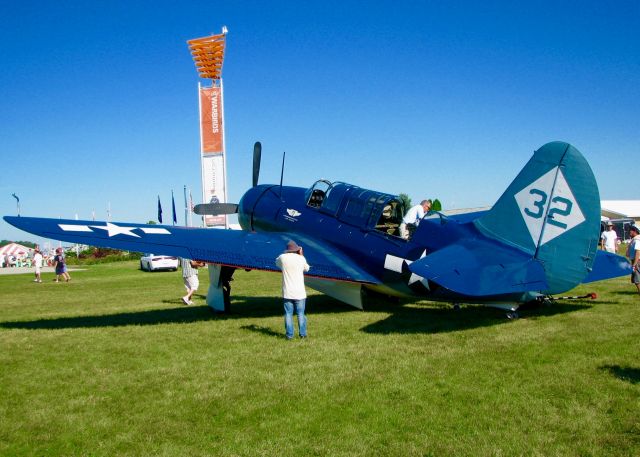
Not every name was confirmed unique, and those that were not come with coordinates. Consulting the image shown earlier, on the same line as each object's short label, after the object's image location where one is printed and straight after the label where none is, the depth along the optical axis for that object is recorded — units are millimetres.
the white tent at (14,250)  65206
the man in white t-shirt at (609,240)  17406
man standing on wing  9094
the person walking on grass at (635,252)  11101
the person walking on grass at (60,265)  23219
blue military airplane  7281
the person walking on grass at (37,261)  24078
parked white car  29984
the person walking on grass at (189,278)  13209
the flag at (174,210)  36469
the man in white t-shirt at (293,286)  7551
